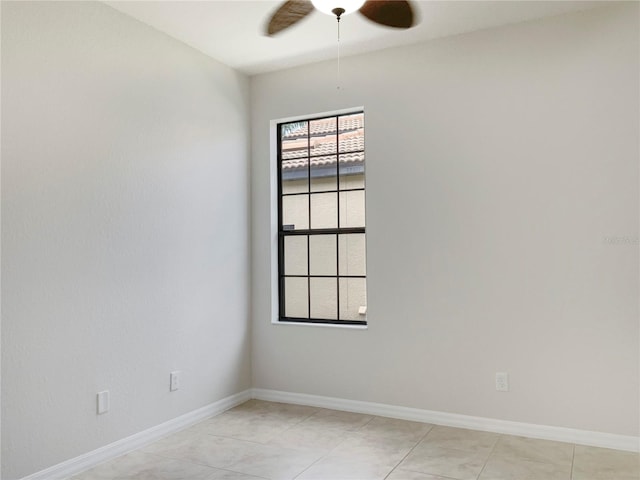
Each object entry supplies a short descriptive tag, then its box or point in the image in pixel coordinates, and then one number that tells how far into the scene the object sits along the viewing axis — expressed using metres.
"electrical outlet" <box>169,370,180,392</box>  3.51
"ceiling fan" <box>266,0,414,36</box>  2.37
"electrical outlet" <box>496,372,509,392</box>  3.40
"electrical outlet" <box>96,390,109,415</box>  2.98
